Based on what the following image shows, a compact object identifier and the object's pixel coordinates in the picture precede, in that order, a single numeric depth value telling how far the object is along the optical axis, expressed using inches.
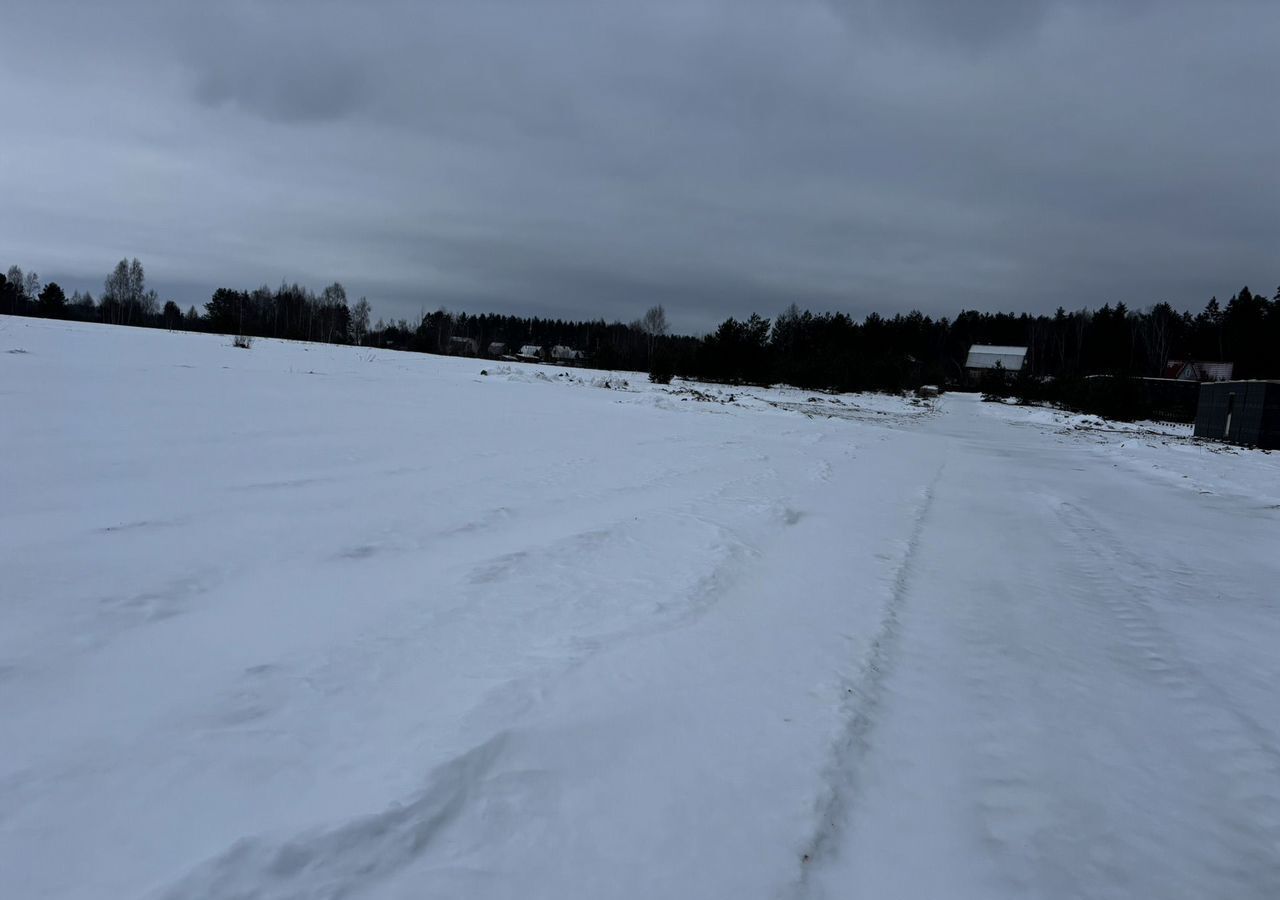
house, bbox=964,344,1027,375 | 3577.8
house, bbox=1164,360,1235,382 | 2271.2
